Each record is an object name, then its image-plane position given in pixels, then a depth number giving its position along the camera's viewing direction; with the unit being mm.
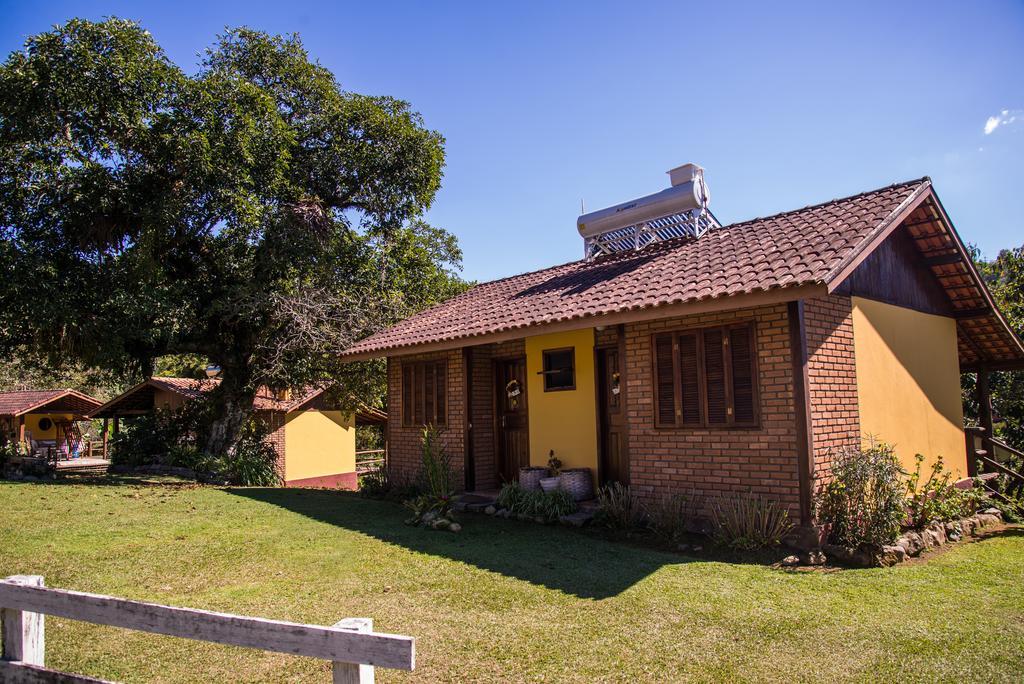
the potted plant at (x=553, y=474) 9984
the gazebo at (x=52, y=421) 34062
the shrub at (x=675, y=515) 7961
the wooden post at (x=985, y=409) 12102
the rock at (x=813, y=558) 6875
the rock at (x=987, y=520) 9006
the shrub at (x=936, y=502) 8070
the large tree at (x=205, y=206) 14273
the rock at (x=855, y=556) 6832
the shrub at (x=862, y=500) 7133
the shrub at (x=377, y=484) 12945
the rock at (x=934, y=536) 7664
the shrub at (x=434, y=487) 9633
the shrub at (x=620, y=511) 8484
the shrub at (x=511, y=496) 9992
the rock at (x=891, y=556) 6871
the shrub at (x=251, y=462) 17281
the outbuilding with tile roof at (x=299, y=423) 23406
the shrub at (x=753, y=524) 7223
